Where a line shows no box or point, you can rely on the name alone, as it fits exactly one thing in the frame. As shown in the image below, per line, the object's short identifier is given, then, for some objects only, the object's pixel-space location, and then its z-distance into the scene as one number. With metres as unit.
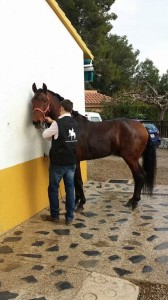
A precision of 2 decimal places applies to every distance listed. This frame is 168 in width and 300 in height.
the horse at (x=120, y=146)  6.35
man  5.08
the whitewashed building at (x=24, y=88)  4.98
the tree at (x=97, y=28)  25.55
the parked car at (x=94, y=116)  17.92
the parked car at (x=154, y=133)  18.27
